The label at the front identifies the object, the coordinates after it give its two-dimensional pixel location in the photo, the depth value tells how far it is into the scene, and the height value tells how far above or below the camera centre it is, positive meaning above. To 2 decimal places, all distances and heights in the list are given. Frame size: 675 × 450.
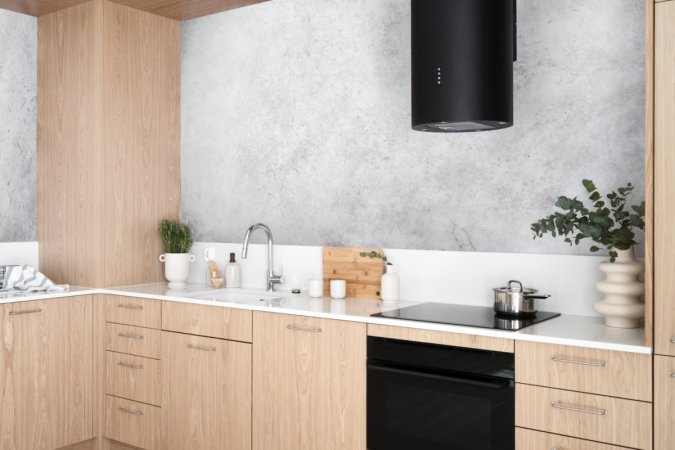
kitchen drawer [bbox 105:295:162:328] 3.57 -0.50
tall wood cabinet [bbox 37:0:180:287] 3.88 +0.41
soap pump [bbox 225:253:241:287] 3.91 -0.32
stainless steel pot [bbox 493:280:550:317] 2.81 -0.34
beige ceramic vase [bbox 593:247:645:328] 2.54 -0.26
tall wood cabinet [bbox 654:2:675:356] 2.21 +0.12
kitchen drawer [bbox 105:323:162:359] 3.57 -0.65
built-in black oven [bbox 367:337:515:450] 2.50 -0.67
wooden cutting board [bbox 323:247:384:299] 3.42 -0.27
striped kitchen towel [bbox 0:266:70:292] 3.64 -0.34
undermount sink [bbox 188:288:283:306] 3.68 -0.42
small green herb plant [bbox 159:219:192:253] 4.10 -0.13
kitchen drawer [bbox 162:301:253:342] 3.23 -0.50
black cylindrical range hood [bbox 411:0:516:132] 2.67 +0.58
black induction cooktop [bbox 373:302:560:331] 2.64 -0.40
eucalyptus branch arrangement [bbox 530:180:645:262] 2.54 -0.02
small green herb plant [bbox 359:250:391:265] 3.39 -0.19
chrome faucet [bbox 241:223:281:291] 3.73 -0.25
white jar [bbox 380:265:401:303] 3.28 -0.33
